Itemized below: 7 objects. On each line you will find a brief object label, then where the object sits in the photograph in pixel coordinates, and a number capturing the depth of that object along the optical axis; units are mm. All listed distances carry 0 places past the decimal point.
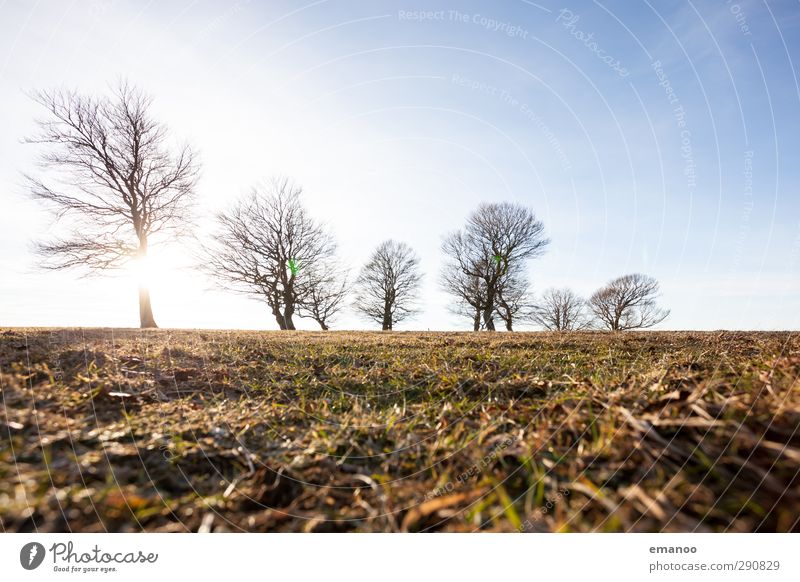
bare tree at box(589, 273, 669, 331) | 39844
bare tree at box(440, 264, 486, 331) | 37500
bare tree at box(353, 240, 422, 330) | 39344
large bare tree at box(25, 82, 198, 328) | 19891
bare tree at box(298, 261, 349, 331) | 33219
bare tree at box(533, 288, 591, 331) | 43938
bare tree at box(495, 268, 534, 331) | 35281
